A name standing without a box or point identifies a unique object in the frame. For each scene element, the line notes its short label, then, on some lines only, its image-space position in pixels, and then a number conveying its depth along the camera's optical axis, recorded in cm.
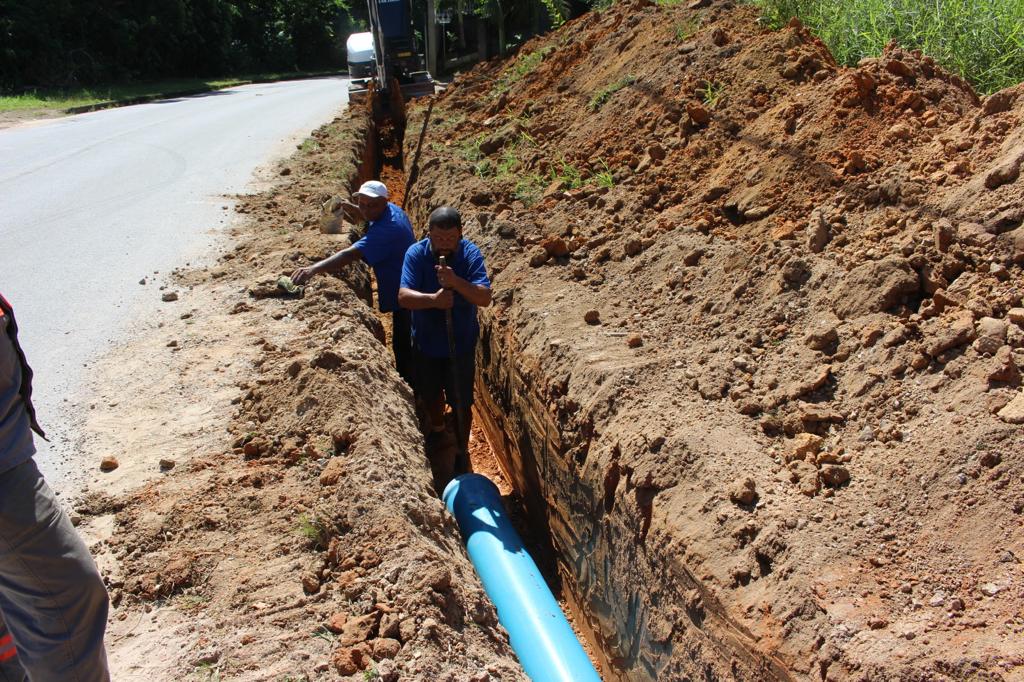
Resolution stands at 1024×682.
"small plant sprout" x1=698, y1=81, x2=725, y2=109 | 732
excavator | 1602
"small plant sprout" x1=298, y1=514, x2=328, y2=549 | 384
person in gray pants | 262
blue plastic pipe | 424
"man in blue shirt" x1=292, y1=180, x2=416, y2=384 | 600
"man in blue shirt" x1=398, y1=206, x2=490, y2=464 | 538
